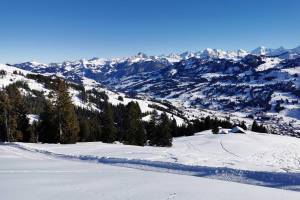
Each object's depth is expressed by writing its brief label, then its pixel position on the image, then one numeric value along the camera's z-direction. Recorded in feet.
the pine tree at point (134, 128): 252.21
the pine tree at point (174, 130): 419.74
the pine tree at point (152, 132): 280.10
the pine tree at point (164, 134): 267.41
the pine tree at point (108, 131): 276.02
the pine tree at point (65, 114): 199.41
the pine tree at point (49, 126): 202.08
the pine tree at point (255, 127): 473.02
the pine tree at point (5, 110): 201.67
